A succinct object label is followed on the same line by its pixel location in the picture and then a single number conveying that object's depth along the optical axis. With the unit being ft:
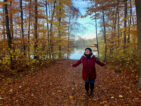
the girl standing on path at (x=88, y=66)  12.93
